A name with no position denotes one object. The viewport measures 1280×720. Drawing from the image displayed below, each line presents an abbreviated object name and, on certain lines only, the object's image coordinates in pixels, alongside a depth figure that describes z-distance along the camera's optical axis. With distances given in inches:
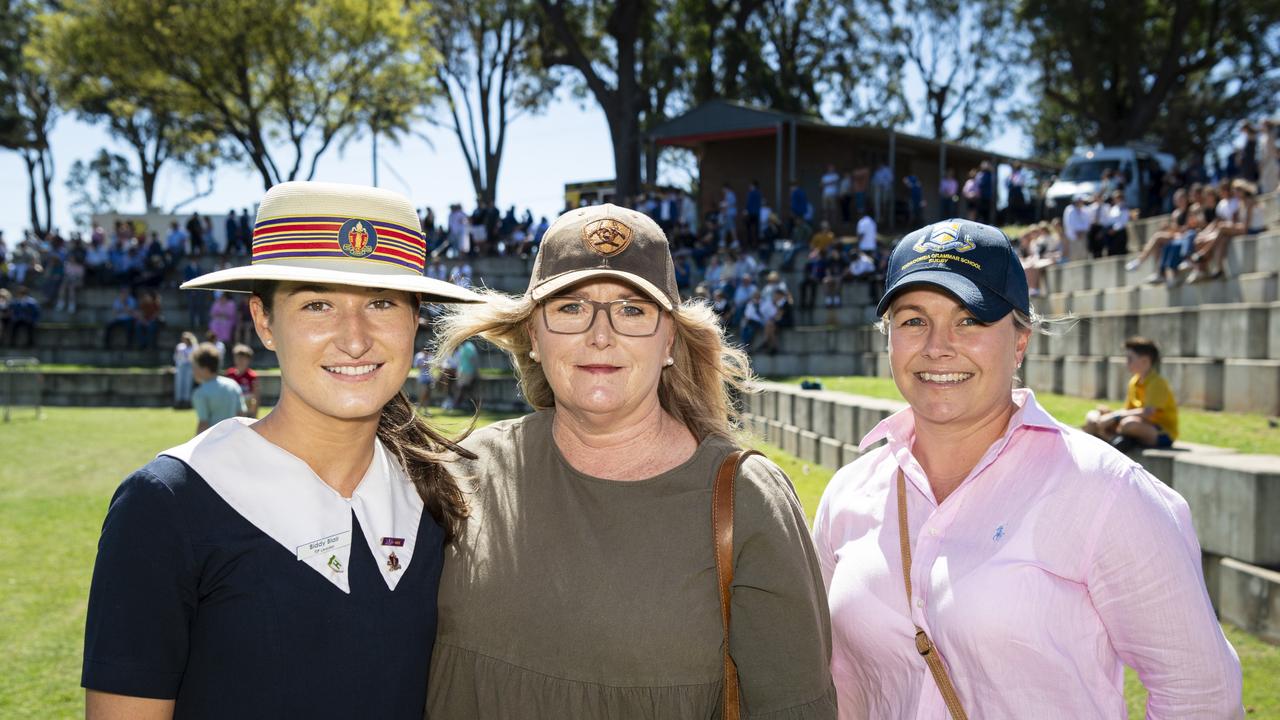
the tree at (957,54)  1663.4
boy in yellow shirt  306.2
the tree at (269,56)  1170.6
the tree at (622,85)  1125.7
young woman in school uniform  78.6
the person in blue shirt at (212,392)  394.9
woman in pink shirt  89.2
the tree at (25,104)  1733.5
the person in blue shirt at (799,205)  962.1
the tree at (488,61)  1489.9
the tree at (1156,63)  1338.6
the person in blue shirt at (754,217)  967.0
